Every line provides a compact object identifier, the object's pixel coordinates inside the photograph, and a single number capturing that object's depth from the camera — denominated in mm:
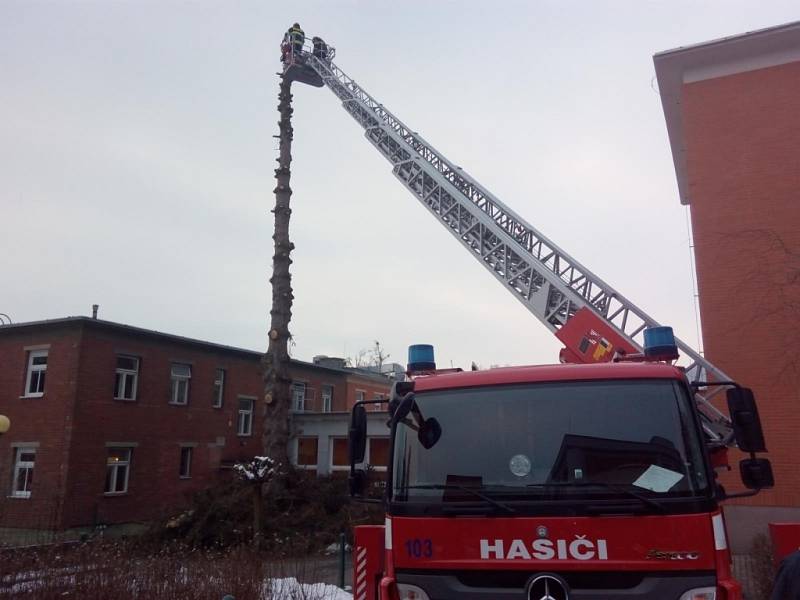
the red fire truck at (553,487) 4117
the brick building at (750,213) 12945
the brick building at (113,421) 20156
